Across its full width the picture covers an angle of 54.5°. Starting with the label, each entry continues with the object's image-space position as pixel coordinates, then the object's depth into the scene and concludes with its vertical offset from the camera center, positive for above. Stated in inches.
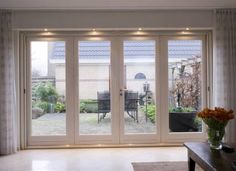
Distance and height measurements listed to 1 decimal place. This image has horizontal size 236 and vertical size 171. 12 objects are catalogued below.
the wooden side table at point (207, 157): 86.9 -30.6
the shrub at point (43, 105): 176.9 -16.3
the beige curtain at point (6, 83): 160.7 +0.6
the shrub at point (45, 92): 176.6 -6.3
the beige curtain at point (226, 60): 165.0 +17.0
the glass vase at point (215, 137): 104.7 -24.6
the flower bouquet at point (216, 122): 103.4 -17.6
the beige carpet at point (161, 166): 130.9 -48.6
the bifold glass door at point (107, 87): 176.2 -2.6
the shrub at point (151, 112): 179.6 -22.2
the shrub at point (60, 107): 177.0 -17.9
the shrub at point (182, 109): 179.9 -20.1
